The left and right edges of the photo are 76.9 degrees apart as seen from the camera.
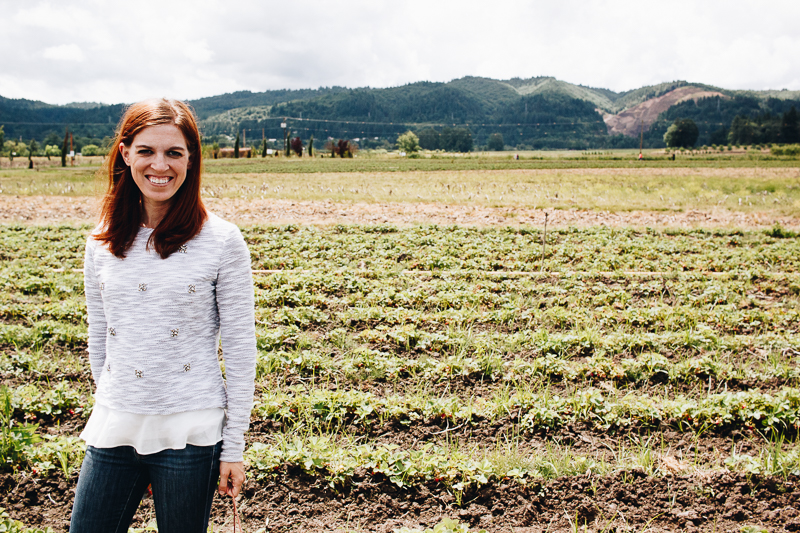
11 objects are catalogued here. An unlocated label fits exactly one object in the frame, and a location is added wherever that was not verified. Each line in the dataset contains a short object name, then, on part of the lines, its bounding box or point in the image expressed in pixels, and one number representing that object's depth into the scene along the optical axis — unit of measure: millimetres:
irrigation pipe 9609
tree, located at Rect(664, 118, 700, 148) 125500
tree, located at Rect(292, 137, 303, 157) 97738
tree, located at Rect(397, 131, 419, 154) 120188
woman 1979
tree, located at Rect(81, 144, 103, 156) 103675
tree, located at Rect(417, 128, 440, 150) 185375
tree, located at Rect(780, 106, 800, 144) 122125
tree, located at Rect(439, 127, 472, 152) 182250
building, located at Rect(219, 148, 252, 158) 83688
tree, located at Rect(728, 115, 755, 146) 132500
